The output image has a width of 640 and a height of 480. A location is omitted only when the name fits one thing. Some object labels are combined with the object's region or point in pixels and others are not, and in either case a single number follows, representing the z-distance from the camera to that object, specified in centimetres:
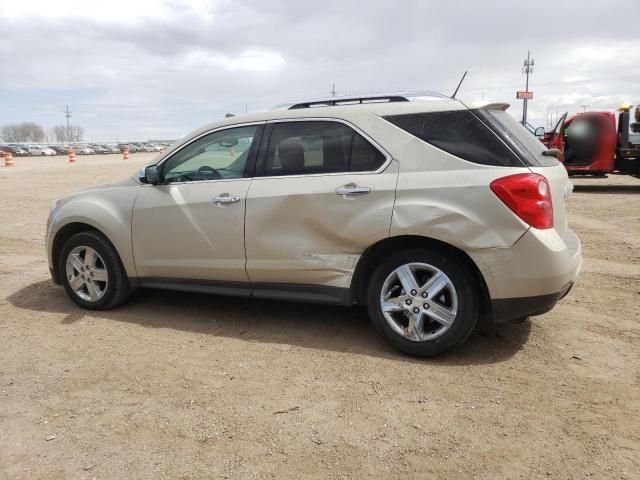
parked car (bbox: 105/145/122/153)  7894
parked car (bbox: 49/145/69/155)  7062
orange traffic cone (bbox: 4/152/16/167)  3112
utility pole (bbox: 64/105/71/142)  12744
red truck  1486
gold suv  345
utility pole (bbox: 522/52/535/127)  6131
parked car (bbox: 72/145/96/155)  7012
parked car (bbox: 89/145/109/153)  7521
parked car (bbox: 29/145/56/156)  6344
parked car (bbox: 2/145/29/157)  6031
